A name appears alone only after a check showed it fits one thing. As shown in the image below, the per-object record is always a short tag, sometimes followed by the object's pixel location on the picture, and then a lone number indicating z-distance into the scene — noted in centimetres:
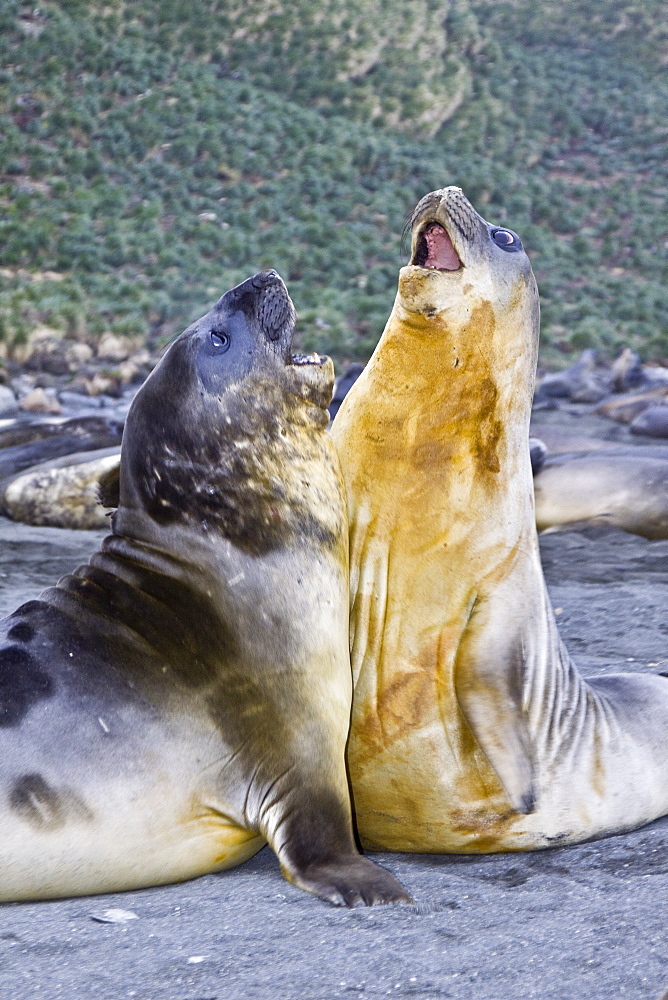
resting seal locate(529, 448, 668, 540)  1339
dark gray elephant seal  493
